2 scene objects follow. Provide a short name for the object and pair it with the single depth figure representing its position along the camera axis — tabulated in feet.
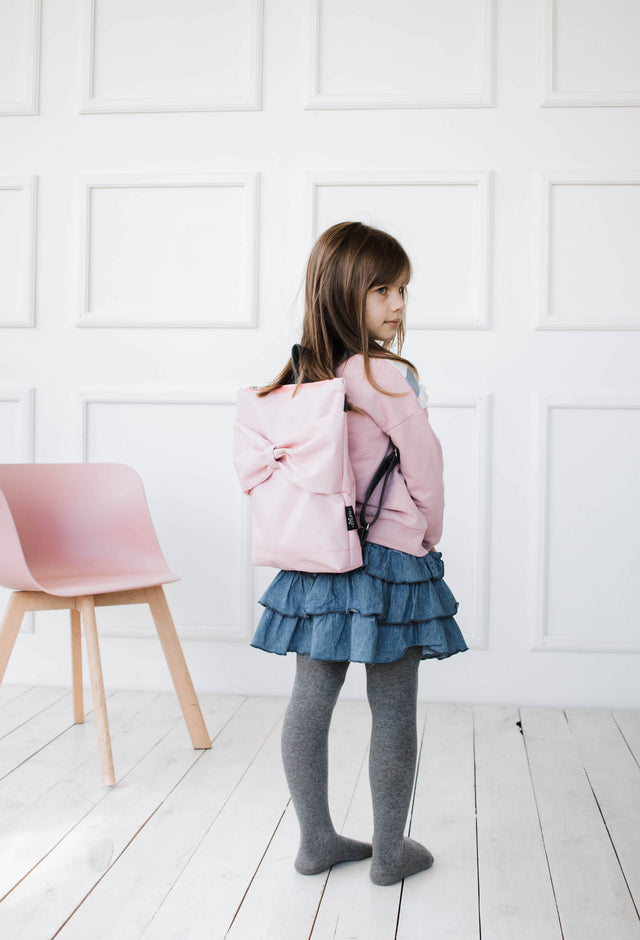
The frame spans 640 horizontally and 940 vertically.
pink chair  6.50
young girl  4.18
